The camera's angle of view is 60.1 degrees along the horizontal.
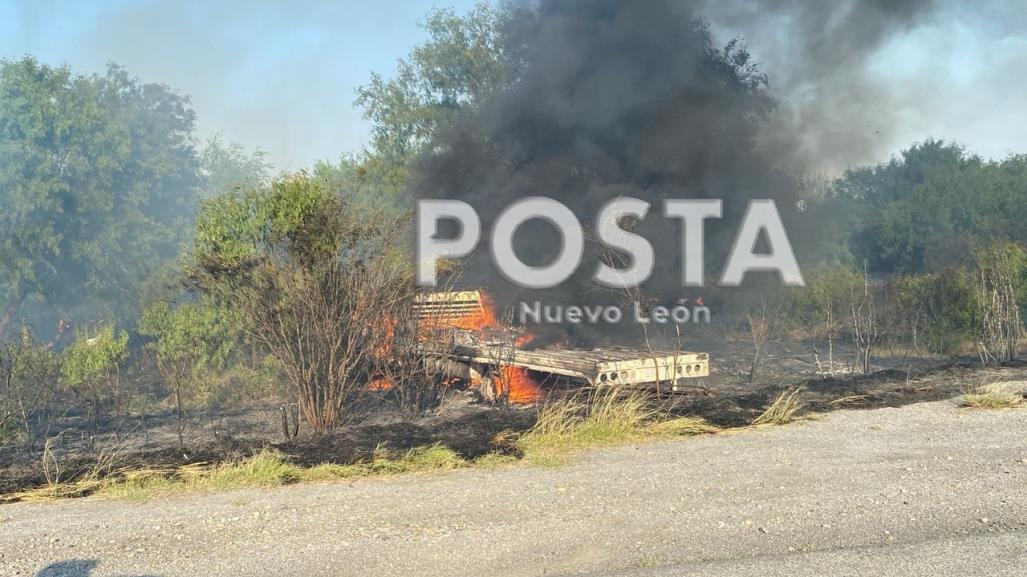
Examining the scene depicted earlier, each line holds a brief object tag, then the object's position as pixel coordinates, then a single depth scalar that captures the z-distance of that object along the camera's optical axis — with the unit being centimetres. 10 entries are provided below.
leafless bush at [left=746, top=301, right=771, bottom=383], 1317
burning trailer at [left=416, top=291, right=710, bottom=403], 1028
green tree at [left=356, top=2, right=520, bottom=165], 2483
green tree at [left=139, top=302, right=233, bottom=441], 1422
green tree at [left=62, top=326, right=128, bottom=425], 1230
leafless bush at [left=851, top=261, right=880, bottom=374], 1314
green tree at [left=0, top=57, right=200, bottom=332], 2562
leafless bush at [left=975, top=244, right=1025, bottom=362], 1346
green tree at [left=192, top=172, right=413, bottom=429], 879
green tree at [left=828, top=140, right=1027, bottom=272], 2962
